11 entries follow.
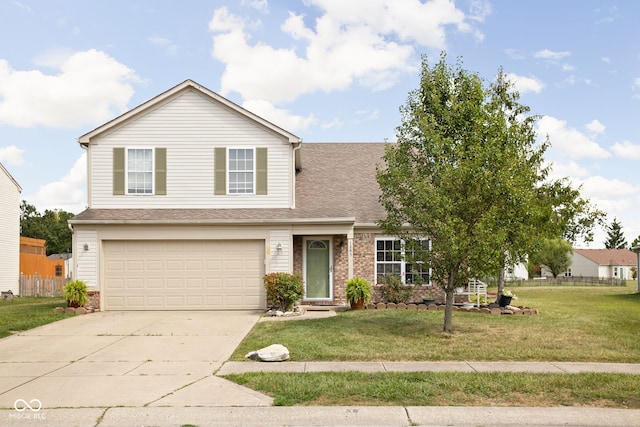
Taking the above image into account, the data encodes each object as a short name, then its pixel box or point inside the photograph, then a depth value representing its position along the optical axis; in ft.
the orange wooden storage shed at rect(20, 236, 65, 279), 108.58
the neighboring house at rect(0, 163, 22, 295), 96.63
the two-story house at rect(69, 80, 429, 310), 59.31
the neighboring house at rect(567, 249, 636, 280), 237.66
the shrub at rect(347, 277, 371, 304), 57.88
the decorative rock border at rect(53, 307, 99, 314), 56.59
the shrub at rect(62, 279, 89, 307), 57.26
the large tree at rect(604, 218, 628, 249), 311.68
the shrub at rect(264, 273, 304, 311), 55.42
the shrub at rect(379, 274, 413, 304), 61.26
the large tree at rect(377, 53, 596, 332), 40.60
